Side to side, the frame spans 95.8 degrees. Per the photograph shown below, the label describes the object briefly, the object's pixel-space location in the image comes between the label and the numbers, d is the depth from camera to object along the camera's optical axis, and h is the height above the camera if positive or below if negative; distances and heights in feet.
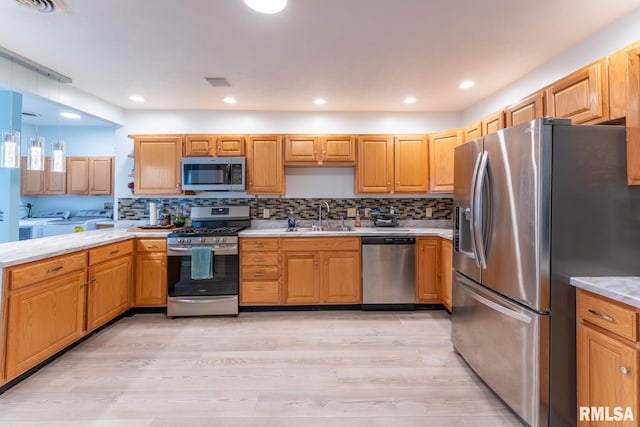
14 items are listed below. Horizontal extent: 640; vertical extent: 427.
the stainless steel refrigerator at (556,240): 5.00 -0.38
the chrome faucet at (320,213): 12.95 +0.14
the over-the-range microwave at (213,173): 11.64 +1.72
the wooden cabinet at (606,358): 4.07 -2.13
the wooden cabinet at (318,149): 12.07 +2.83
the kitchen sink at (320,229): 11.83 -0.53
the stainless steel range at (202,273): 10.44 -2.10
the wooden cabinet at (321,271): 10.95 -2.07
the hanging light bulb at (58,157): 8.30 +1.68
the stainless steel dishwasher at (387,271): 10.95 -2.05
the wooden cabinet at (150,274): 10.62 -2.16
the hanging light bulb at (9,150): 6.93 +1.57
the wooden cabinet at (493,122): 8.79 +3.04
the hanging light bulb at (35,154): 7.53 +1.60
